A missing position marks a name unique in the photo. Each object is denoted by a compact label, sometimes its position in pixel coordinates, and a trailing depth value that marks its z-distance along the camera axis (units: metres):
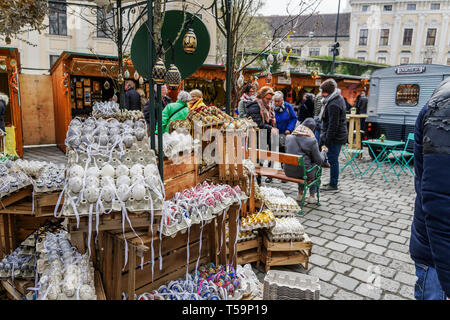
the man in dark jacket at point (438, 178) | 1.17
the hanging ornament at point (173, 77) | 2.64
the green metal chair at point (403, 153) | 8.11
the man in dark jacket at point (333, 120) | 6.38
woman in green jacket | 4.75
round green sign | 3.52
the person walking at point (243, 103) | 7.21
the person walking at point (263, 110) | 6.88
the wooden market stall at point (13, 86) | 8.60
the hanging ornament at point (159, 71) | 2.34
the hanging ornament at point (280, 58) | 4.78
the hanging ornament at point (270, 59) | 4.99
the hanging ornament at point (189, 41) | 2.71
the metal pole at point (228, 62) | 3.51
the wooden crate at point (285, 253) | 3.69
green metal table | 8.06
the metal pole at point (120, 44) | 4.05
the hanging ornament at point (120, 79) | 4.35
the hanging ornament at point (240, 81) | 4.61
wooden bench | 5.52
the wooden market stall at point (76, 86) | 10.13
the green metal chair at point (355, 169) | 8.00
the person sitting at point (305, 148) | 5.61
